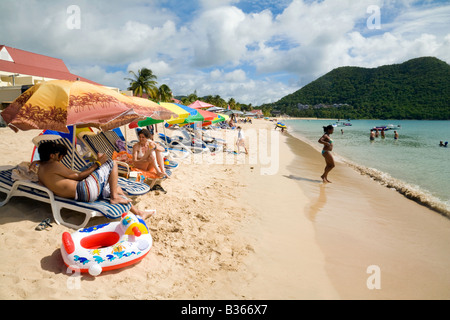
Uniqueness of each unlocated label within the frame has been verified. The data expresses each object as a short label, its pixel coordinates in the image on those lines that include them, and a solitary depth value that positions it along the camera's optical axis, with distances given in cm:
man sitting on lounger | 311
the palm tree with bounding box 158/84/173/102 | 4656
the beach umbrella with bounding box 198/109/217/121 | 1078
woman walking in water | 729
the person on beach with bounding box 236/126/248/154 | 1196
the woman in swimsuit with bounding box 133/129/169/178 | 510
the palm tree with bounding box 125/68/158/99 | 4028
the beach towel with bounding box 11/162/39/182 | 354
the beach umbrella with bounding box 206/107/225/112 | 1856
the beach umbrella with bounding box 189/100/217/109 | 1398
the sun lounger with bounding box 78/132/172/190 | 588
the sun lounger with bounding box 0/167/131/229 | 315
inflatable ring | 247
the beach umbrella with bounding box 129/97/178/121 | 425
